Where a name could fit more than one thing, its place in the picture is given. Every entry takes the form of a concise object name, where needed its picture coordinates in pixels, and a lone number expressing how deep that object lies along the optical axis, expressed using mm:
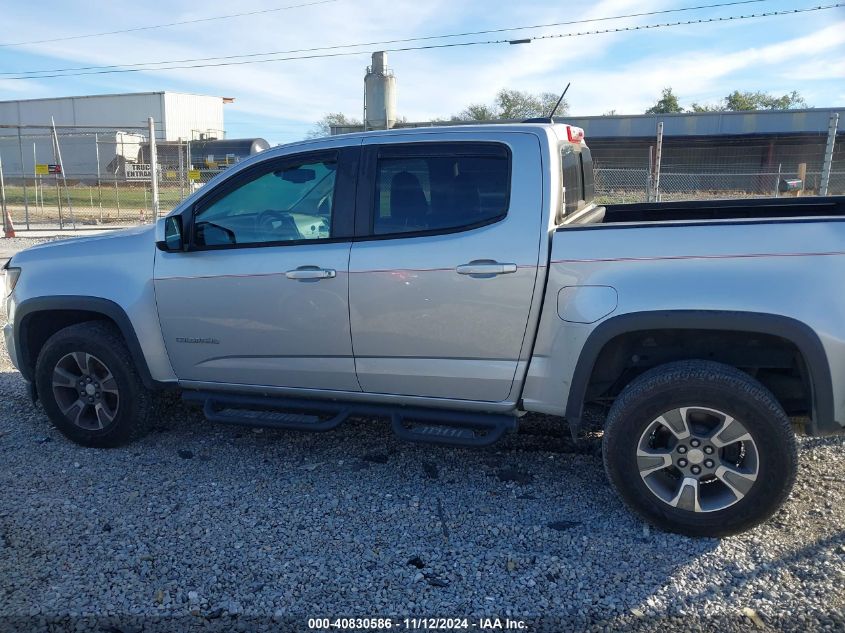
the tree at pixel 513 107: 45397
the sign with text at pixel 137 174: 32106
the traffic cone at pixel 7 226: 17891
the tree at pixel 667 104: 54125
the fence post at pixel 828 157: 9192
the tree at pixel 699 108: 51281
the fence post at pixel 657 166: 10680
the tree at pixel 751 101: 53125
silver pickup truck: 3258
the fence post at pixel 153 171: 16625
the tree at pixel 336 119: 51047
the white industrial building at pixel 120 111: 49094
